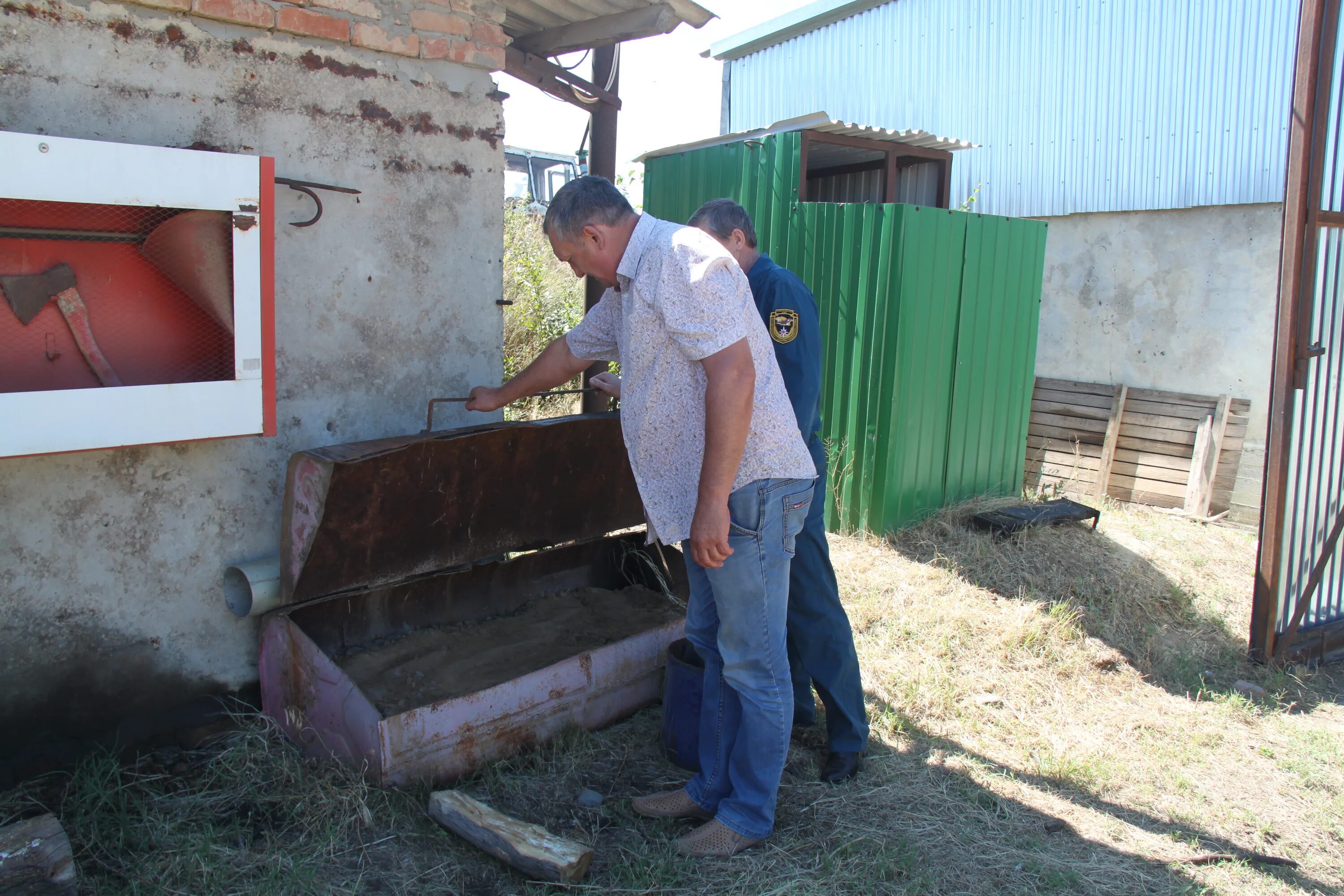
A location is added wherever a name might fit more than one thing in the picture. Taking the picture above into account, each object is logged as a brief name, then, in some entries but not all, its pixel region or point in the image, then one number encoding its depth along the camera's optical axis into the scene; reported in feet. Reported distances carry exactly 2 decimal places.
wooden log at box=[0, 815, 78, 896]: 7.42
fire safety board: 8.10
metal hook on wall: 10.44
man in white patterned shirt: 7.75
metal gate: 14.06
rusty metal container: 9.82
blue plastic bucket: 10.57
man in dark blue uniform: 10.10
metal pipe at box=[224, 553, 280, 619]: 10.32
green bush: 28.22
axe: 8.50
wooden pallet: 26.89
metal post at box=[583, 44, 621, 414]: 17.19
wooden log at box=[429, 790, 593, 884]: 8.57
